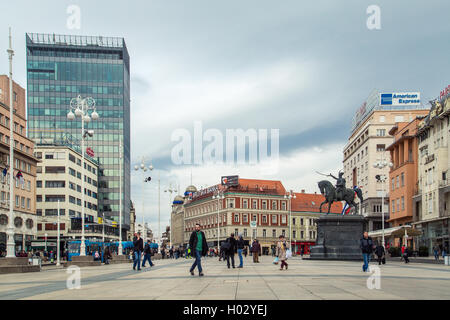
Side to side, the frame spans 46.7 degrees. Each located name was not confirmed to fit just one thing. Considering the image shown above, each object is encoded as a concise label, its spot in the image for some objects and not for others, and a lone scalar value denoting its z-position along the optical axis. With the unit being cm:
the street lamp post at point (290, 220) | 10800
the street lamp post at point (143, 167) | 5073
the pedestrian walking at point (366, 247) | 2112
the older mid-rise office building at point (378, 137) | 8931
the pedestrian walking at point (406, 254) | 3716
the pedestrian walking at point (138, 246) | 2430
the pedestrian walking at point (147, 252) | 2803
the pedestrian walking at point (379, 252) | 3234
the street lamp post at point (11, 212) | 2759
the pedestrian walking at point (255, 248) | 3335
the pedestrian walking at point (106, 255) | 4270
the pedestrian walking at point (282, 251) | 2364
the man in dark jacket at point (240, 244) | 3028
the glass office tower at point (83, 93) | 11562
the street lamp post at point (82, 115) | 3409
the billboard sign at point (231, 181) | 11506
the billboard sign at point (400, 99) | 9112
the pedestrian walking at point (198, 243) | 1866
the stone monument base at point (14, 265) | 2675
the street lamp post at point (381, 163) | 5564
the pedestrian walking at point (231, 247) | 2547
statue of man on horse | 4122
